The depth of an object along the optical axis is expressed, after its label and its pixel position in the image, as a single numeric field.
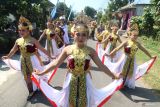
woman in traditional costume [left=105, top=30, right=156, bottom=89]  3.41
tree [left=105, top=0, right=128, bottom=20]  29.71
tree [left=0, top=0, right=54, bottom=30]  7.15
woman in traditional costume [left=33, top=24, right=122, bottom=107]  2.12
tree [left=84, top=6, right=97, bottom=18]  50.21
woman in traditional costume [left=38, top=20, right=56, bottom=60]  4.81
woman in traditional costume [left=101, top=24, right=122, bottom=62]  4.57
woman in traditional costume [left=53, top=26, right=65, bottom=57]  4.99
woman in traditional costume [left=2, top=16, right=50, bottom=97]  2.99
